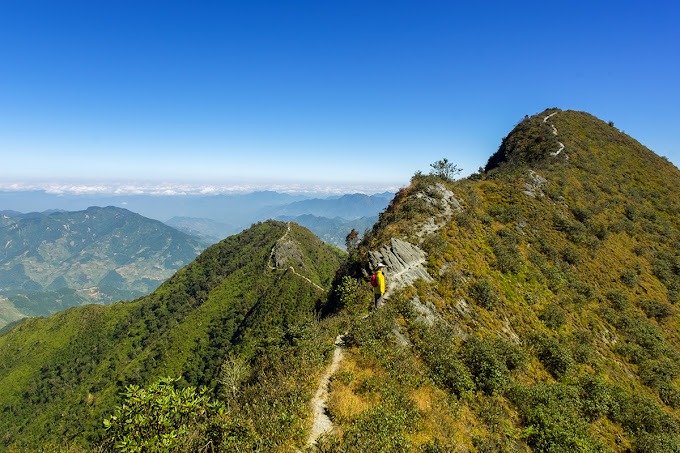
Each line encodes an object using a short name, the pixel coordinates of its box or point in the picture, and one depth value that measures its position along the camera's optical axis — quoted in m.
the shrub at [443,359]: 13.89
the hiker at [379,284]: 17.62
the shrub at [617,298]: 29.83
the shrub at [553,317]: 24.12
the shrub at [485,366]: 14.71
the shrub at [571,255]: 33.88
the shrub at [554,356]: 19.25
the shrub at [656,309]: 30.00
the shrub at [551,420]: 11.52
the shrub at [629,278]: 33.14
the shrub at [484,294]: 23.02
